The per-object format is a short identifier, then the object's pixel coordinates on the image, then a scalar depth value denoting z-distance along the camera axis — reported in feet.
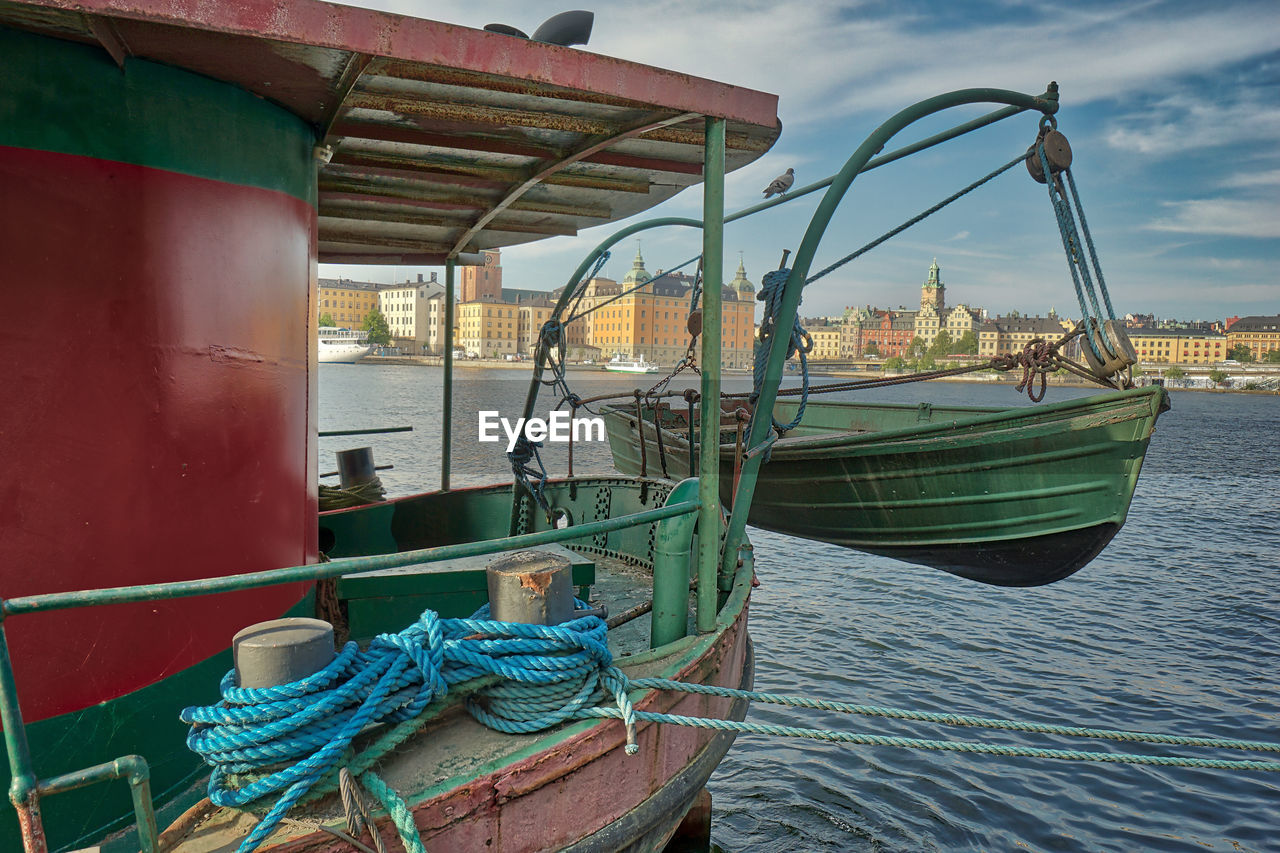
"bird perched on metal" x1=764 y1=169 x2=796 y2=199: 33.12
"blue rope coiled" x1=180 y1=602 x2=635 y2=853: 7.75
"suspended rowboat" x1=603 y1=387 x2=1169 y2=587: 32.42
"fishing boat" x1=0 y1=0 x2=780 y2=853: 8.61
